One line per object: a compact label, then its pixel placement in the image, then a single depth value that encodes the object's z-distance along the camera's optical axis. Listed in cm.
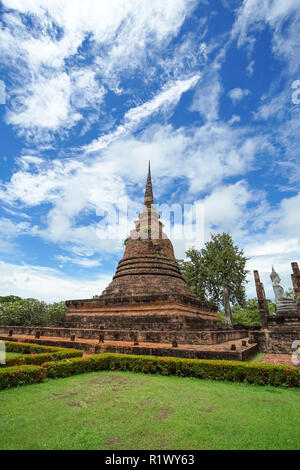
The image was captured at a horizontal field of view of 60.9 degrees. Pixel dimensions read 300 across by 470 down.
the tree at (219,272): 2791
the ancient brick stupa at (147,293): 1572
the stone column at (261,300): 2034
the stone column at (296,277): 2007
